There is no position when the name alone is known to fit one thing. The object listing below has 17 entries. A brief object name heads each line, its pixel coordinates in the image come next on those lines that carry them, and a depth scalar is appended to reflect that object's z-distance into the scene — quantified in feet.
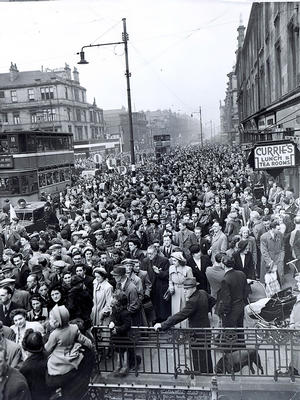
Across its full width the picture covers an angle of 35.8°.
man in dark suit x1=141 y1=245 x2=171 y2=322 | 25.64
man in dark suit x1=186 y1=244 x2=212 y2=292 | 25.84
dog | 18.53
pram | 20.68
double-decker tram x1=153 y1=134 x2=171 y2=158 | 191.89
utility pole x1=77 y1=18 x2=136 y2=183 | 66.03
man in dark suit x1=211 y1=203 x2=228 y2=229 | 39.17
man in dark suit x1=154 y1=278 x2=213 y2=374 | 18.85
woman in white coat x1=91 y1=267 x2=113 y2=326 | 21.32
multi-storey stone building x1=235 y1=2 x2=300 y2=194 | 43.78
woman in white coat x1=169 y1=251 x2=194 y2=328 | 22.59
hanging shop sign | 29.01
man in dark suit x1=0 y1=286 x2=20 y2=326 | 20.55
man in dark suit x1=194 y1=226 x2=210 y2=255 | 29.27
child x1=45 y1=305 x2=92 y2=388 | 15.30
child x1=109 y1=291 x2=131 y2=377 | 19.30
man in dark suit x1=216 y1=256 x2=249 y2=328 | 20.98
